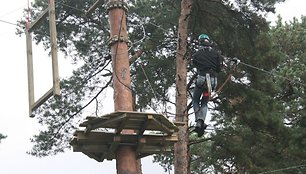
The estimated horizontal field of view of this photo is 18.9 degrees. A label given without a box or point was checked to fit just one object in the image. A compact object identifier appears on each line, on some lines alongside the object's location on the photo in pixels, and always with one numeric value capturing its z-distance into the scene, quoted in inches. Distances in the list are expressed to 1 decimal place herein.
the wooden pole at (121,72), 468.7
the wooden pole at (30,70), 469.5
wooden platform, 424.6
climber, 501.6
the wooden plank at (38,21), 493.1
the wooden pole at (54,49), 435.9
